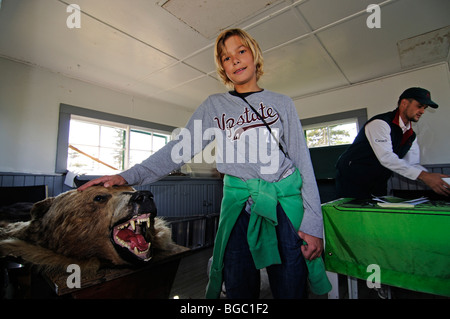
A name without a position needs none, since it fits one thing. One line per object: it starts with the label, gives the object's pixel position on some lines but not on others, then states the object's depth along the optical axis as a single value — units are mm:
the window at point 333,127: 3874
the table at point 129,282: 692
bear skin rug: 814
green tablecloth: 898
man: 1862
